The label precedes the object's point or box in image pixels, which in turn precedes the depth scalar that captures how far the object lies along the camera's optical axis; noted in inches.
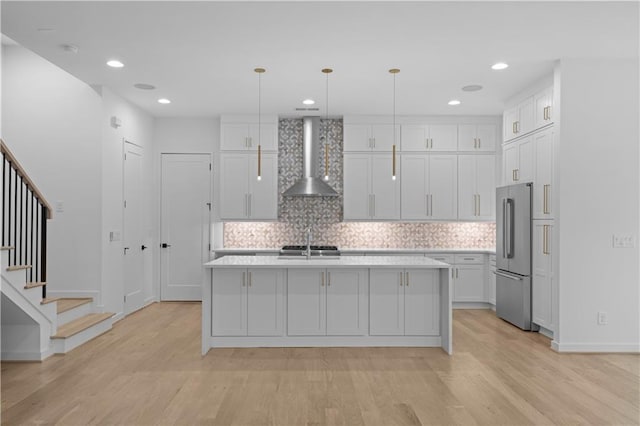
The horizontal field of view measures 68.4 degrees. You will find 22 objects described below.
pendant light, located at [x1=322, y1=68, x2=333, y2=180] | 226.0
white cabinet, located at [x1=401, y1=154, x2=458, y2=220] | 291.3
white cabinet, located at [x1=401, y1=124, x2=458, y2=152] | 291.6
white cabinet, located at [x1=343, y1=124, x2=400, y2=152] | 291.4
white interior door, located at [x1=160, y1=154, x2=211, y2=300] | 297.4
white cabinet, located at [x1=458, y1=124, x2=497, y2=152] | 291.9
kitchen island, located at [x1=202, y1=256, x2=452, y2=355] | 191.5
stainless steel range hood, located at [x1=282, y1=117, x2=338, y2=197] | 290.2
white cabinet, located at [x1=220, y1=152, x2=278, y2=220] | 291.4
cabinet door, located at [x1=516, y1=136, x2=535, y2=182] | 221.1
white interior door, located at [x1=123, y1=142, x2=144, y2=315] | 254.4
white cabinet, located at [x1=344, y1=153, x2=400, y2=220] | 291.0
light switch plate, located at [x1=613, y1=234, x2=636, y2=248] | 187.5
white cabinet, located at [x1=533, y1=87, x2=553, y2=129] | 202.9
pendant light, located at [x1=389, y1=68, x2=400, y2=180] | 200.5
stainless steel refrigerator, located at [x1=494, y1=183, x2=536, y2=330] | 221.3
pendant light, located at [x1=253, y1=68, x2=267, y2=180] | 201.3
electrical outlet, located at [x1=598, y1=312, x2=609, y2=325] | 187.2
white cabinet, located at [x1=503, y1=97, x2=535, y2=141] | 223.3
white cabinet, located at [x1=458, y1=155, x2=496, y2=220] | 291.3
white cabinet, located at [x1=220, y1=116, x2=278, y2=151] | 291.1
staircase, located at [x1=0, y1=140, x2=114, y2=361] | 165.8
